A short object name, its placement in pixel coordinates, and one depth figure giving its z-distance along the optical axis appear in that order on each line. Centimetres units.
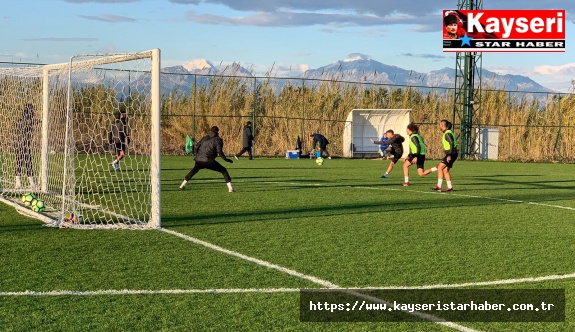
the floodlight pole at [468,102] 3969
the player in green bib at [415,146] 2031
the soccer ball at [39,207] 1268
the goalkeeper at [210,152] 1722
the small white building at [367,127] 4056
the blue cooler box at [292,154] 3738
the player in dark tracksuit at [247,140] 3478
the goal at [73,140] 1188
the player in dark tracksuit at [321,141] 3662
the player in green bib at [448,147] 1840
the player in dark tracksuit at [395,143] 2314
